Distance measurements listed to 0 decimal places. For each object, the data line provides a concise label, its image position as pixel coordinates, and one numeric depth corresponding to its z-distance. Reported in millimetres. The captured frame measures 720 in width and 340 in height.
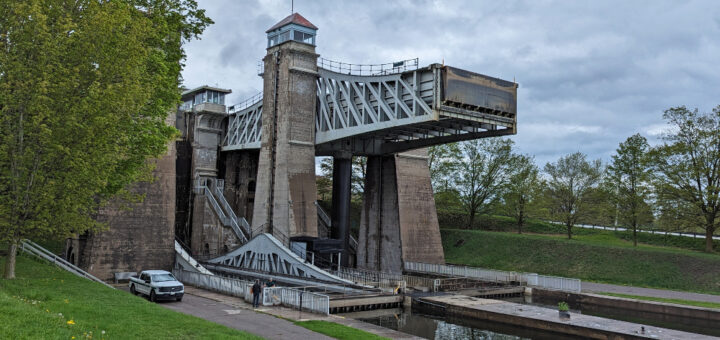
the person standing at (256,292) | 21281
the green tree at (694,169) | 36219
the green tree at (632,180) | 39250
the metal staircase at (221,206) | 42125
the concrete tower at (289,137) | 36250
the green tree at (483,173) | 54531
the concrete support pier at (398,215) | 39562
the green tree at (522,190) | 51656
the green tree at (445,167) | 56094
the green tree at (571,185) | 48281
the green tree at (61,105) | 16109
